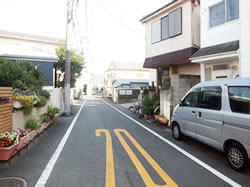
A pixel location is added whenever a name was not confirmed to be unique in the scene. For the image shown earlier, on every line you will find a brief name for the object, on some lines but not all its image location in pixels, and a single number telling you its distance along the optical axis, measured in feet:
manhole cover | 10.66
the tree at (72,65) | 57.57
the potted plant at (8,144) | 13.53
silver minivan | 12.04
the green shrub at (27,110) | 20.23
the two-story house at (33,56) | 42.50
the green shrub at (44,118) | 25.89
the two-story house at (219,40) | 24.58
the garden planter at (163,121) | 30.16
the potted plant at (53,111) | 30.91
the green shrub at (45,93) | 29.91
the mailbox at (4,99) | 15.44
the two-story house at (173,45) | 30.14
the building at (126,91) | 90.33
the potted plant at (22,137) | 16.16
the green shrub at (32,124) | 20.46
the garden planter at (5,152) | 13.51
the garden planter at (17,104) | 18.00
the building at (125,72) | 158.81
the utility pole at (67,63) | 42.04
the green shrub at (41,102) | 24.65
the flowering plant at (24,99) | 18.11
